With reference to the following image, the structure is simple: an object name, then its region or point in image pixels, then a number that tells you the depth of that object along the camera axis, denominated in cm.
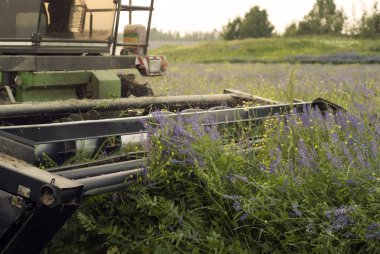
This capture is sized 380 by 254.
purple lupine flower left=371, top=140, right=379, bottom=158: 331
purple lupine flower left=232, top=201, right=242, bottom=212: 307
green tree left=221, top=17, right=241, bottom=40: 5238
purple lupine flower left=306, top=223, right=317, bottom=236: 285
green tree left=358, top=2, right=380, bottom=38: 3612
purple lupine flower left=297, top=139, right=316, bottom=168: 325
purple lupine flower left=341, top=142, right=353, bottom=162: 326
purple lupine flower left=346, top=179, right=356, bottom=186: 307
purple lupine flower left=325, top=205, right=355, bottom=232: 281
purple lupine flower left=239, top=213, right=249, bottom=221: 305
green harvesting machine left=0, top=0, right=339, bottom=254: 284
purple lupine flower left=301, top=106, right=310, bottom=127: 421
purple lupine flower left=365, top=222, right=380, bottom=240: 275
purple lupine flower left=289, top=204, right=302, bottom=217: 292
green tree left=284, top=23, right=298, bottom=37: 4653
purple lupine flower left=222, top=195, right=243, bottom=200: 308
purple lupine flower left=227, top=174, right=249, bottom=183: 316
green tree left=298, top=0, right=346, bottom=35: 4084
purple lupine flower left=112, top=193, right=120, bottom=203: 353
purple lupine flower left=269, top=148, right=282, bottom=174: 335
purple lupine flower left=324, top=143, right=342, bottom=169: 313
